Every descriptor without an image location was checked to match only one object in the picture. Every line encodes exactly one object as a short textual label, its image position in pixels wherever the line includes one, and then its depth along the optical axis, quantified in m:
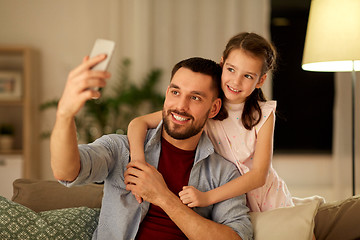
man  1.57
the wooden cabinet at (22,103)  4.18
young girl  1.79
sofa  1.51
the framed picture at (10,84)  4.23
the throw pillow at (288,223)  1.50
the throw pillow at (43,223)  1.50
